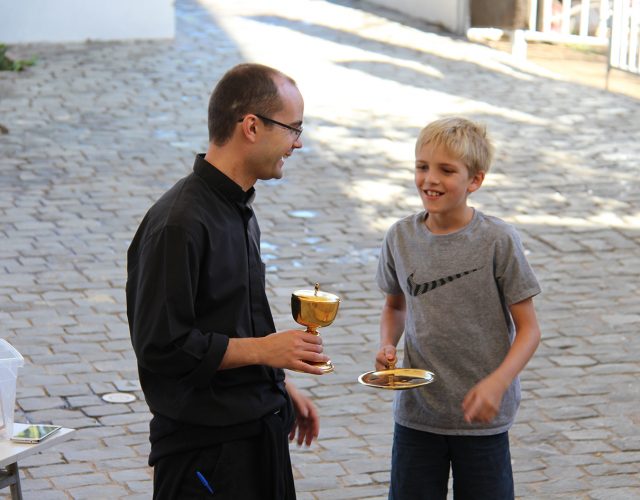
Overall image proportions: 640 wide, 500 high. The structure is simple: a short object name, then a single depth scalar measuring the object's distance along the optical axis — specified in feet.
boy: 23.83
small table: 24.38
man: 20.11
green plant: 94.42
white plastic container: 25.44
